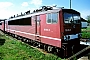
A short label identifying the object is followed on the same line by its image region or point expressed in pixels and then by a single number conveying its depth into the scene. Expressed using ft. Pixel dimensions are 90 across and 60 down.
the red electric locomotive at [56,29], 13.89
